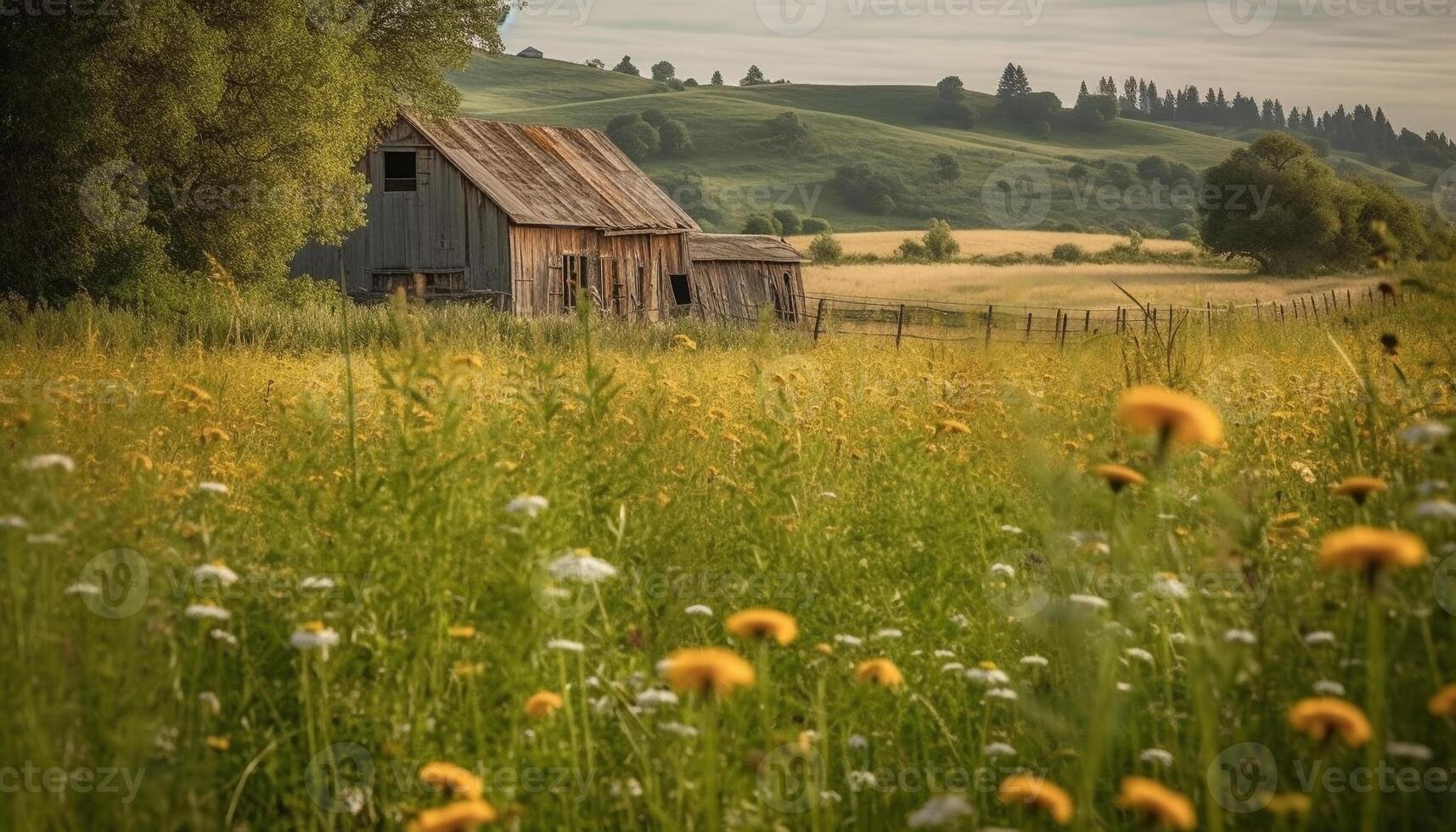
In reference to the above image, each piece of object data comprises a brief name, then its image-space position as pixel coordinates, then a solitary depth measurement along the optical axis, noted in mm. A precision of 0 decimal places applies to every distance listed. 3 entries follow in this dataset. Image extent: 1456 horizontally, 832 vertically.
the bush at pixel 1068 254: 144750
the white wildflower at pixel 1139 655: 8332
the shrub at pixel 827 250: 143125
